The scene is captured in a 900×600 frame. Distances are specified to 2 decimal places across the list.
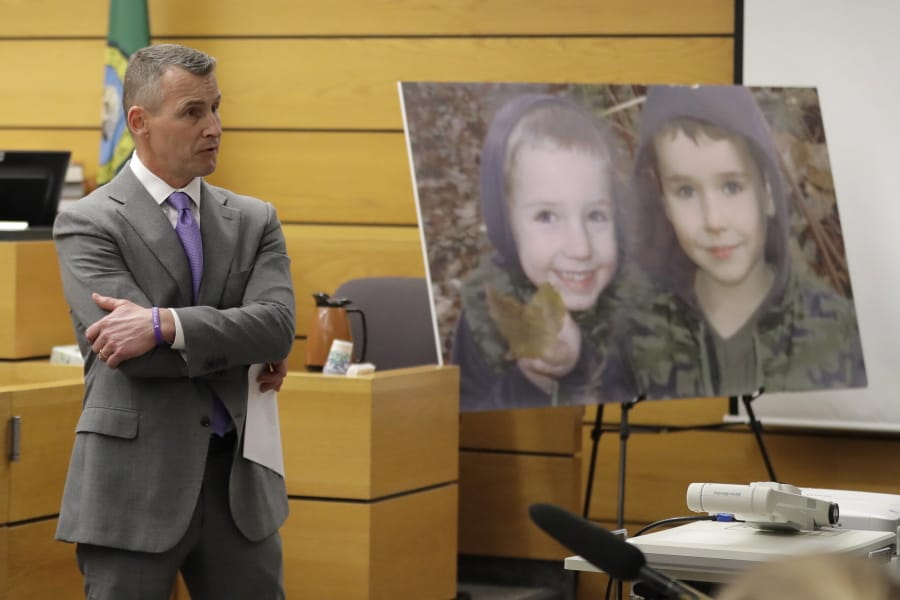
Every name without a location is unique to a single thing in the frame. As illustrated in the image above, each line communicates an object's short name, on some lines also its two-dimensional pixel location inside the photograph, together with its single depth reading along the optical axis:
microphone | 1.98
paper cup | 6.96
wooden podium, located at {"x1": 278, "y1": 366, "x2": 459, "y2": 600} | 6.76
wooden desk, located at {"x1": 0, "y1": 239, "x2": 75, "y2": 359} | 7.86
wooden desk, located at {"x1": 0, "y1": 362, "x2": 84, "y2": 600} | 6.30
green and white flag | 9.40
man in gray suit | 4.28
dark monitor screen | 8.08
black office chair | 8.29
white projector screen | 8.50
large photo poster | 7.23
